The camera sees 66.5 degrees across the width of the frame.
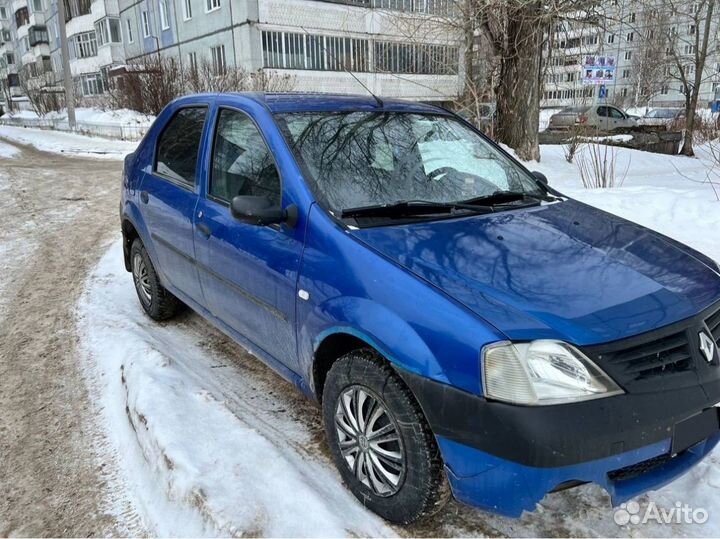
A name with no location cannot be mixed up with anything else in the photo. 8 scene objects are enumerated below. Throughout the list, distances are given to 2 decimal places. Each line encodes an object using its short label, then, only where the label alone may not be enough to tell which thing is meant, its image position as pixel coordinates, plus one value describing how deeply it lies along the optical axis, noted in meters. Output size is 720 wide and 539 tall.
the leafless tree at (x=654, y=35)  14.31
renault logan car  1.95
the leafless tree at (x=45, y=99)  37.81
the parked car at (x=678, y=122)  20.43
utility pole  24.69
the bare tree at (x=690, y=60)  16.64
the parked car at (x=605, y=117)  23.75
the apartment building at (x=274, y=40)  27.72
